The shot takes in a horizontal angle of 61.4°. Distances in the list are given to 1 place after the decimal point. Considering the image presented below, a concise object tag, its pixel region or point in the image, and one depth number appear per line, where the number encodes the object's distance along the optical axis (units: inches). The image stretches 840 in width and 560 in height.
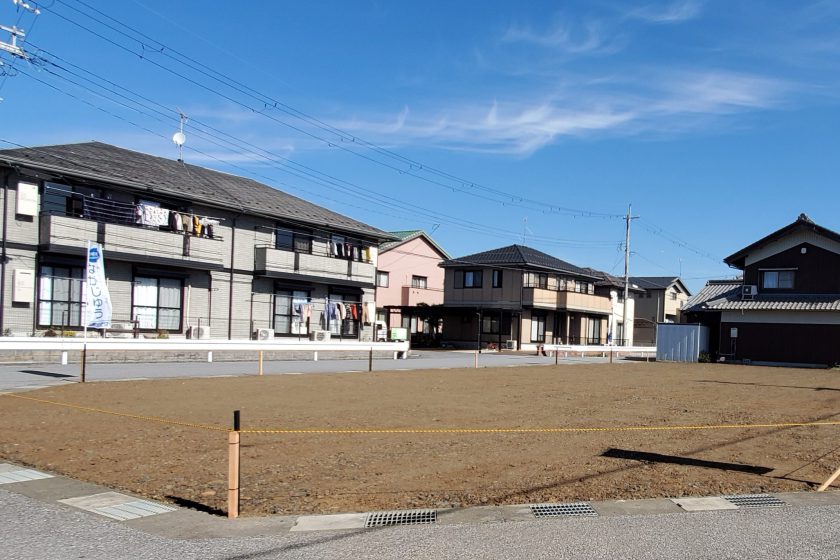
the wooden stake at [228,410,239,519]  245.6
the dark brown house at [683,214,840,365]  1423.5
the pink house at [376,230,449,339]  1996.8
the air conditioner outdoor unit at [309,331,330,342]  1285.7
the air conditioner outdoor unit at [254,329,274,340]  1164.5
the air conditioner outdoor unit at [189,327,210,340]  1064.8
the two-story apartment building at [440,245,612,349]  1863.9
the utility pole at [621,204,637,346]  1844.2
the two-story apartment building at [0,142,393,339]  893.8
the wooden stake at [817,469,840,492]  294.8
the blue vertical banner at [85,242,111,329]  711.1
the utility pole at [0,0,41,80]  681.0
